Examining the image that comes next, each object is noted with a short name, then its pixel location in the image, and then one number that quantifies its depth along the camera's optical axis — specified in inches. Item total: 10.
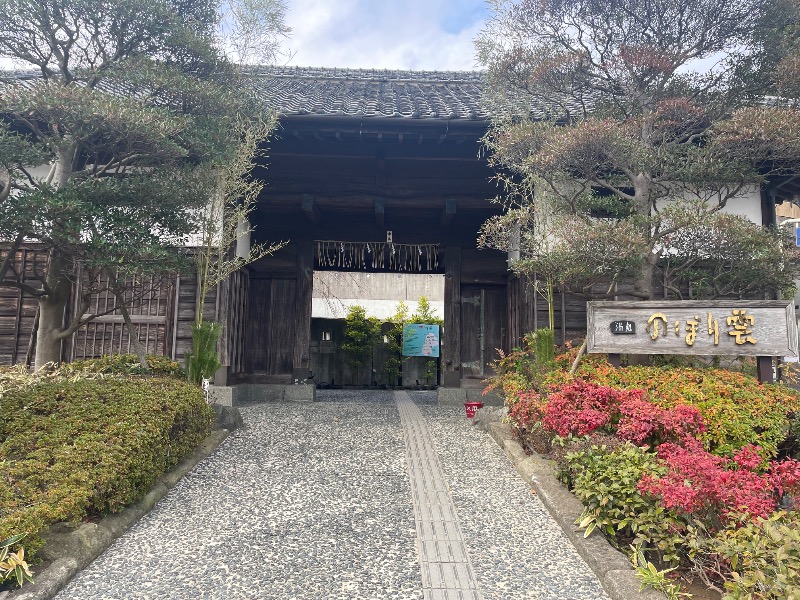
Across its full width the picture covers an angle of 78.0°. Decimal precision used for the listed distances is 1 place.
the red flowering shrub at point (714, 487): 102.0
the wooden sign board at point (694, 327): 185.5
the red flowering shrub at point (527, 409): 178.1
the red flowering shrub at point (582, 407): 155.4
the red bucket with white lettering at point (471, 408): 263.3
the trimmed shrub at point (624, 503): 109.7
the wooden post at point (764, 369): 186.4
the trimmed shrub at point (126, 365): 218.8
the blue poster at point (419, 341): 493.0
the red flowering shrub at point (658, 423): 145.7
